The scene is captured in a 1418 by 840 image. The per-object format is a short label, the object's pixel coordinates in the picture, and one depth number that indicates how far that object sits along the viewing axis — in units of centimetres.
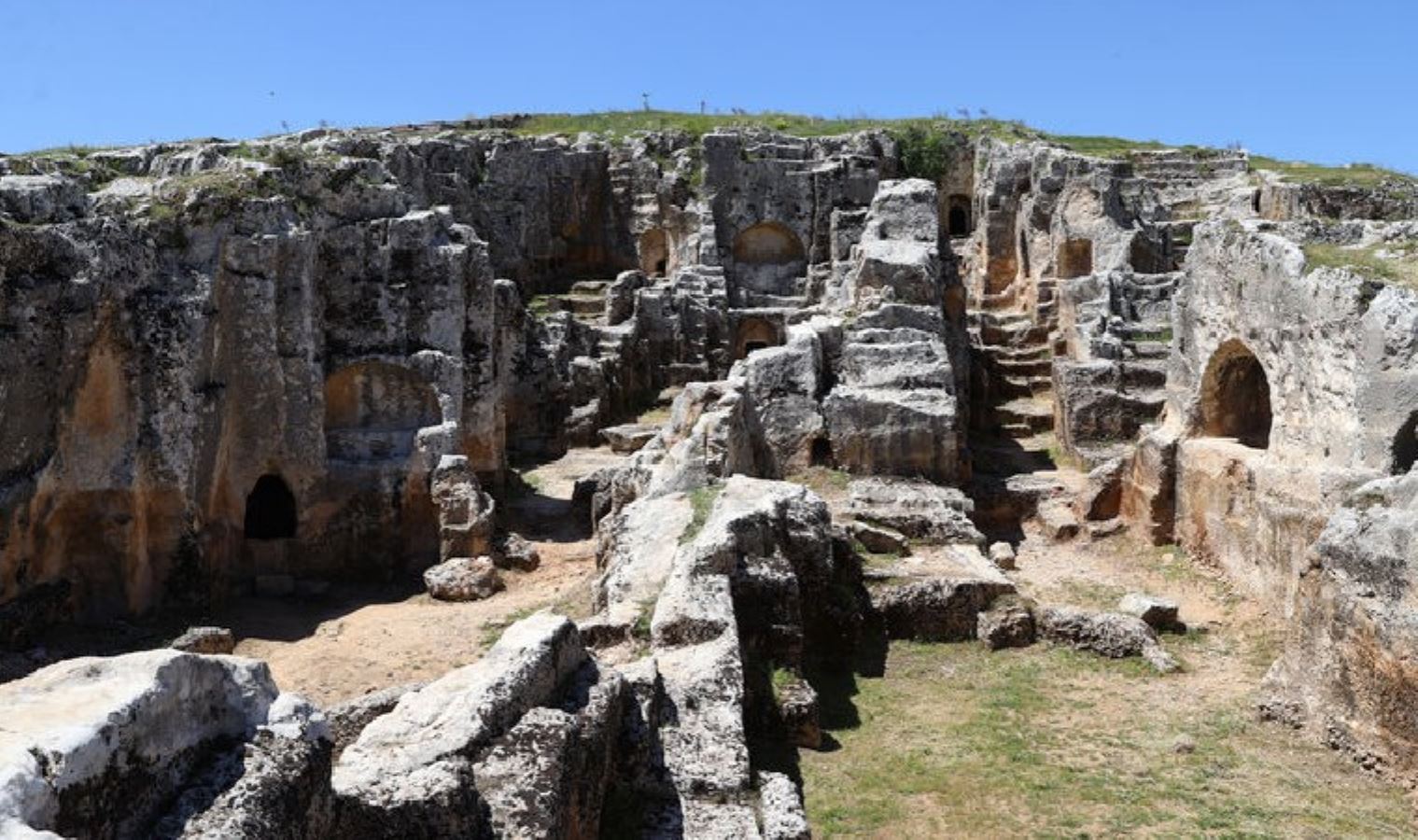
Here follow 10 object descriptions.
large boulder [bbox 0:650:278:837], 377
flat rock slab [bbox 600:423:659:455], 2612
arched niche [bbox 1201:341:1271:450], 1692
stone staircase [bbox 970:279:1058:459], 2452
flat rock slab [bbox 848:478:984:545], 1584
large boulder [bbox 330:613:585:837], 536
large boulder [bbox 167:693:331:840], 432
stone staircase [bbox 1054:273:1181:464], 2197
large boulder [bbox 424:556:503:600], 1717
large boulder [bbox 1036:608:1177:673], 1327
